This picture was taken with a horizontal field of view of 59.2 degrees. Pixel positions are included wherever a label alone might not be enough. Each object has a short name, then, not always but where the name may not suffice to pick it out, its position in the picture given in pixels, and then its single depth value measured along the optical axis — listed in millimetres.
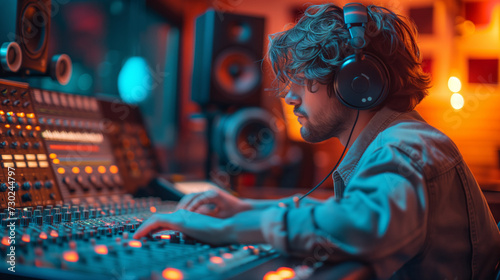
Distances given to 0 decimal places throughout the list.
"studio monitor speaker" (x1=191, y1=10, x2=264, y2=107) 2045
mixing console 1166
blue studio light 2869
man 640
